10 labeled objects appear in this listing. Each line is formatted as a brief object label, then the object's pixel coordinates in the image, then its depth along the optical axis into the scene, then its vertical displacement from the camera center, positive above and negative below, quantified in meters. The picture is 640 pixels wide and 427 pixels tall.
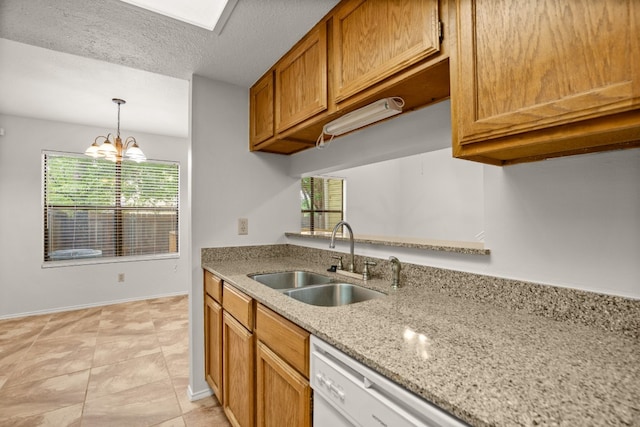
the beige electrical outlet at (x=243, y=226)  2.36 -0.06
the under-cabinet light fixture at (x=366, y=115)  1.31 +0.47
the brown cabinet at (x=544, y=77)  0.64 +0.33
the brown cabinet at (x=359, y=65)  1.08 +0.65
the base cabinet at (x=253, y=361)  1.09 -0.64
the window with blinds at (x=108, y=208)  3.90 +0.16
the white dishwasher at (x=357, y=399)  0.65 -0.44
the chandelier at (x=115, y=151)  2.97 +0.67
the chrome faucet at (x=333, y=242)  1.76 -0.13
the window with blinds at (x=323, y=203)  5.29 +0.25
